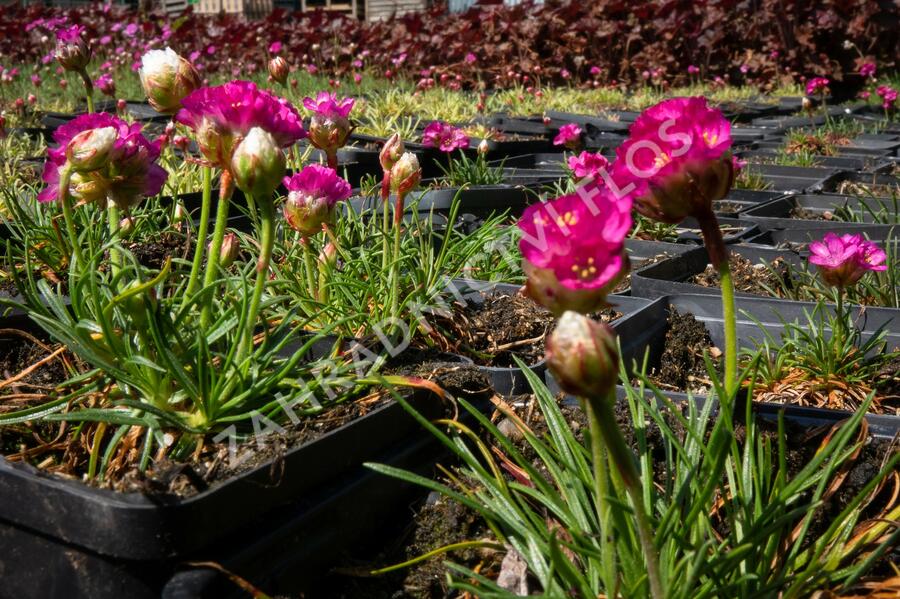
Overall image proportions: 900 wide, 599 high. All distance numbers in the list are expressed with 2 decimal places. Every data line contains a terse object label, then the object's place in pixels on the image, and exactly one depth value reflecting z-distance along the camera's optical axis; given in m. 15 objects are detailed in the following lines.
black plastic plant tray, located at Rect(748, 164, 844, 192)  0.82
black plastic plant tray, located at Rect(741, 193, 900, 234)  0.61
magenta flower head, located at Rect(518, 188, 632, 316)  0.23
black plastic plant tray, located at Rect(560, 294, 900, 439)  0.42
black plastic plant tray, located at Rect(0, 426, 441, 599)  0.28
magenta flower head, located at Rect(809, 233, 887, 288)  0.39
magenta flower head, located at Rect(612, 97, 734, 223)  0.25
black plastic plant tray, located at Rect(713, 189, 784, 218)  0.74
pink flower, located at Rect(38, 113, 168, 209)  0.33
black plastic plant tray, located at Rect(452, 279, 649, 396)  0.45
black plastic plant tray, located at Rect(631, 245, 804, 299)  0.48
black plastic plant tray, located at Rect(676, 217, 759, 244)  0.62
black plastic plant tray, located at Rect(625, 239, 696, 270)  0.57
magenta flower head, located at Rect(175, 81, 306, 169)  0.30
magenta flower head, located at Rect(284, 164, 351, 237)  0.36
